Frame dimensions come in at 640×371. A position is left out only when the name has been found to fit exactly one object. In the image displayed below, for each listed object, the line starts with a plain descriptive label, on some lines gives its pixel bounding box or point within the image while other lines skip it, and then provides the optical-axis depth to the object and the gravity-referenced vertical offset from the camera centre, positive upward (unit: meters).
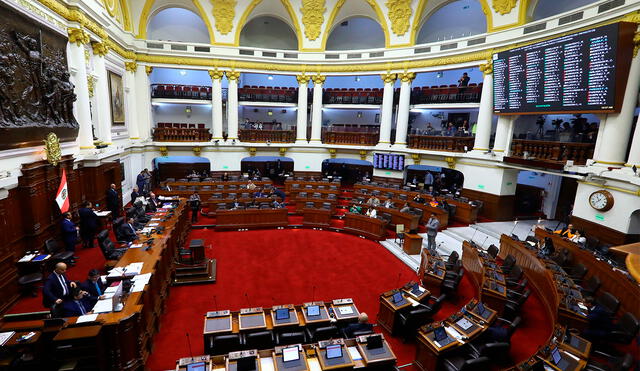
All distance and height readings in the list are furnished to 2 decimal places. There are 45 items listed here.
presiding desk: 5.03 -3.64
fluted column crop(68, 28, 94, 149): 10.82 +1.46
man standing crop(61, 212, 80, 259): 9.12 -3.25
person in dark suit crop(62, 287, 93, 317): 5.82 -3.44
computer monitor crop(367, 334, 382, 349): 5.51 -3.61
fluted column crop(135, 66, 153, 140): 18.36 +1.55
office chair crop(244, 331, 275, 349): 5.76 -3.88
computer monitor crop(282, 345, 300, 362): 5.14 -3.66
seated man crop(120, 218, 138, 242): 9.65 -3.33
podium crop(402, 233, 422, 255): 11.28 -3.80
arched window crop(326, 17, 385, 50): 22.56 +7.39
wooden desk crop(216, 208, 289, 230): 13.45 -3.83
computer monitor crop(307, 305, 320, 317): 6.48 -3.68
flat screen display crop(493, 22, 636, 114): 9.70 +2.62
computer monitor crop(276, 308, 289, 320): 6.32 -3.68
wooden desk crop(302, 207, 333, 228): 14.17 -3.80
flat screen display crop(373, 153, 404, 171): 18.97 -1.47
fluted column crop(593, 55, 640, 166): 9.91 +0.63
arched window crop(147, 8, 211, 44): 20.53 +6.75
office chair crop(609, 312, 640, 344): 6.15 -3.63
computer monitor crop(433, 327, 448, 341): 5.79 -3.60
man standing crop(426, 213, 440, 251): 10.75 -3.17
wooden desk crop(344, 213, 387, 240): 12.77 -3.78
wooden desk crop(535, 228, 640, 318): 7.00 -3.26
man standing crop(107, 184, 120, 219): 12.11 -2.97
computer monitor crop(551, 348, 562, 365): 5.25 -3.58
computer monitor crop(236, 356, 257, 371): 4.84 -3.62
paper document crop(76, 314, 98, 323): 5.26 -3.31
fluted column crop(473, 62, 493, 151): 15.06 +1.41
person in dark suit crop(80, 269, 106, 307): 6.42 -3.37
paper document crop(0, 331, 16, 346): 5.19 -3.66
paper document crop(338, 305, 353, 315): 6.68 -3.75
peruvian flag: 9.29 -2.22
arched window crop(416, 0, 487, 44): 18.75 +7.40
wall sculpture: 7.36 +1.00
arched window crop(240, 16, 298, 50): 22.84 +7.18
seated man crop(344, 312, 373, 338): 6.07 -3.74
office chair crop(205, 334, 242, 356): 5.75 -3.96
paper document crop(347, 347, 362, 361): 5.36 -3.78
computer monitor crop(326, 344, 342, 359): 5.26 -3.66
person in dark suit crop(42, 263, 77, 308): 6.06 -3.26
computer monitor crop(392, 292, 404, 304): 7.08 -3.64
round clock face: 10.38 -1.81
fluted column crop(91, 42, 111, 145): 12.93 +1.26
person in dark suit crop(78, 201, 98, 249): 10.01 -3.27
